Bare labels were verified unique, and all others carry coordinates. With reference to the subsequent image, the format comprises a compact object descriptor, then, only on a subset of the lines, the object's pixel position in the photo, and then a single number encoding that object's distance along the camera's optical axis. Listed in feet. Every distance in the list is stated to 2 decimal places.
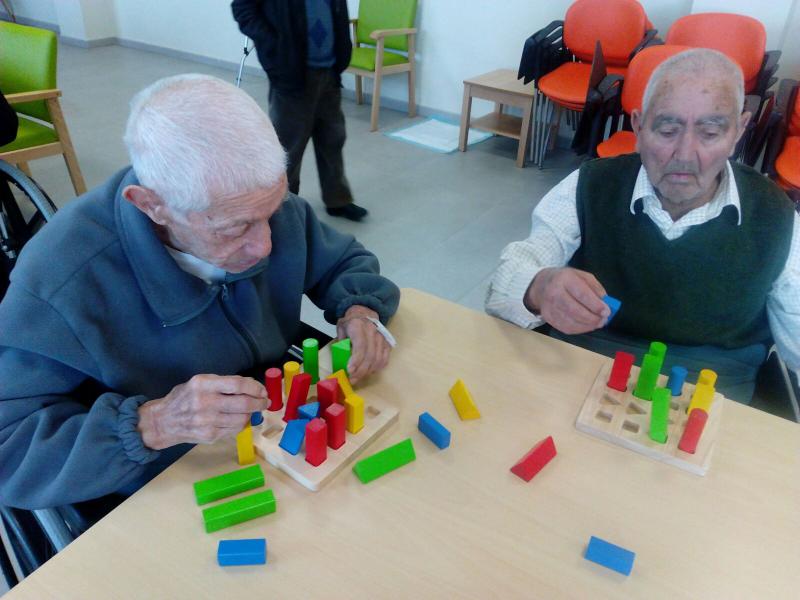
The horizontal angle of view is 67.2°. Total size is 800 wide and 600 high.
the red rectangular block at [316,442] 2.80
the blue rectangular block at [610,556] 2.50
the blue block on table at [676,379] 3.39
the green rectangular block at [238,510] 2.59
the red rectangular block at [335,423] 2.91
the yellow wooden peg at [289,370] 3.25
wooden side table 13.33
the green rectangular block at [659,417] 3.10
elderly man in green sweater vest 4.26
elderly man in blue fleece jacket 2.72
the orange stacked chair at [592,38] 11.82
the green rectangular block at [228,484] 2.71
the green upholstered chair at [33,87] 9.54
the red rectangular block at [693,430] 2.96
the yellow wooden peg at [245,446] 2.88
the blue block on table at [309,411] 3.02
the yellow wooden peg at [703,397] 3.24
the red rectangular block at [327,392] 3.07
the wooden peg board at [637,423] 3.05
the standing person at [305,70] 9.06
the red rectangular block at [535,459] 2.92
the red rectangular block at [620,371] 3.41
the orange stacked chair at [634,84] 9.60
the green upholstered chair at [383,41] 15.33
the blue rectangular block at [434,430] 3.05
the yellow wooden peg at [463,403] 3.27
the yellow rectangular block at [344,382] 3.14
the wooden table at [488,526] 2.42
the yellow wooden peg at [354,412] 3.05
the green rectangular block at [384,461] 2.87
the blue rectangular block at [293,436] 2.90
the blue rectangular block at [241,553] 2.44
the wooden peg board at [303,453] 2.84
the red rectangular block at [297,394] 3.10
